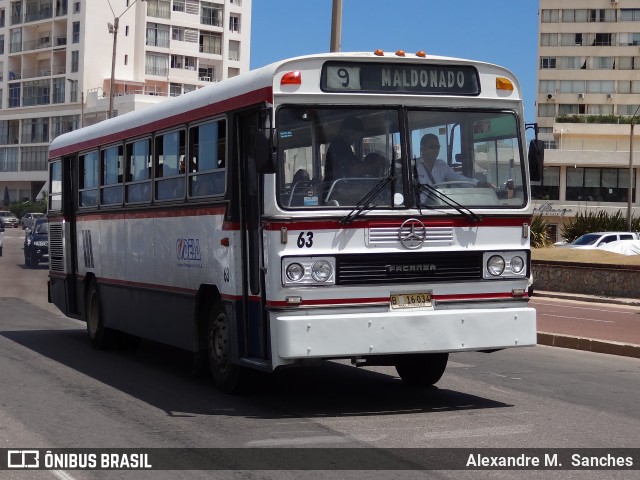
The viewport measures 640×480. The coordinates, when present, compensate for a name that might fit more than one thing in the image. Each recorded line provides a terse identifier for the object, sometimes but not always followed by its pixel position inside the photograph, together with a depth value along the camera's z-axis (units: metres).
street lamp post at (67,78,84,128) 99.71
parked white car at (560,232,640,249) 41.75
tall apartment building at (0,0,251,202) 102.75
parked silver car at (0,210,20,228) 95.38
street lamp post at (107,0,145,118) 51.99
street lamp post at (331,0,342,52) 23.14
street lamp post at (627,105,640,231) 60.77
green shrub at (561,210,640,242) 45.00
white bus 10.18
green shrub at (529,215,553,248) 41.53
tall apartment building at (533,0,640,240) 102.50
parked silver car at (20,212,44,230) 75.62
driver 10.70
